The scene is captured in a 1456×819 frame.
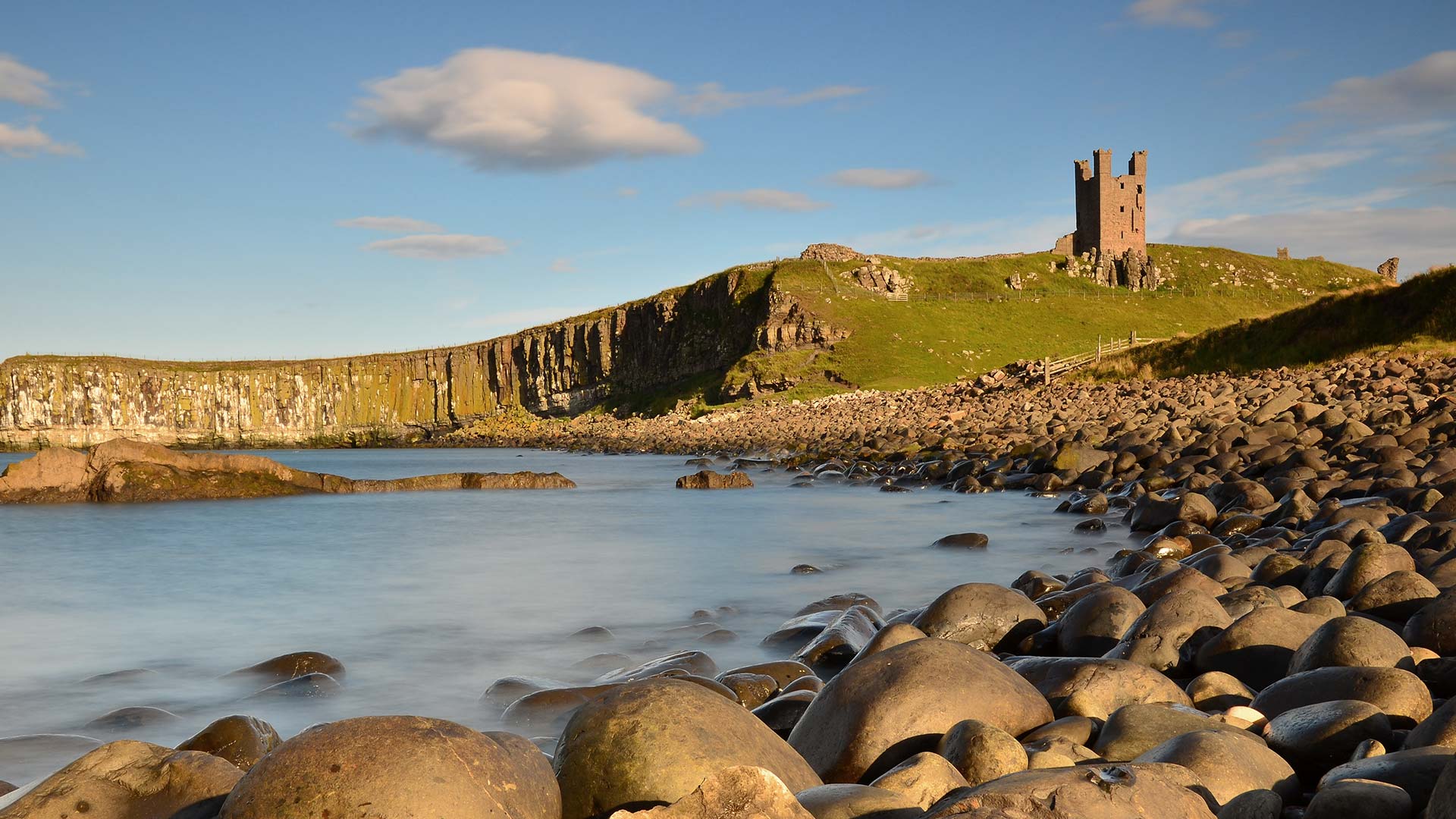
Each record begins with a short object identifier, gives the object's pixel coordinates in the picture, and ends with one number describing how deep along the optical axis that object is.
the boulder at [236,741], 5.10
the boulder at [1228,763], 3.35
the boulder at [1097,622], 6.31
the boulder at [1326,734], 3.73
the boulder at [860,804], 3.07
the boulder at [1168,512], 11.87
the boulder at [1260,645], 5.29
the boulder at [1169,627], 5.70
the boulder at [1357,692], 4.00
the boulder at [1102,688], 4.70
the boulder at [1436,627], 5.16
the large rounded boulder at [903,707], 4.20
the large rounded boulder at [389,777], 2.94
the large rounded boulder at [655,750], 3.54
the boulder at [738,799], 2.84
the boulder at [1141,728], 3.96
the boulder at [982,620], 6.83
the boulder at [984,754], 3.62
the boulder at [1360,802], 2.79
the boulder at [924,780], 3.28
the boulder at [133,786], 3.52
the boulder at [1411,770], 2.95
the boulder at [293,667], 8.05
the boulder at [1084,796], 2.76
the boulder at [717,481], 26.86
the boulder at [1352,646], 4.65
